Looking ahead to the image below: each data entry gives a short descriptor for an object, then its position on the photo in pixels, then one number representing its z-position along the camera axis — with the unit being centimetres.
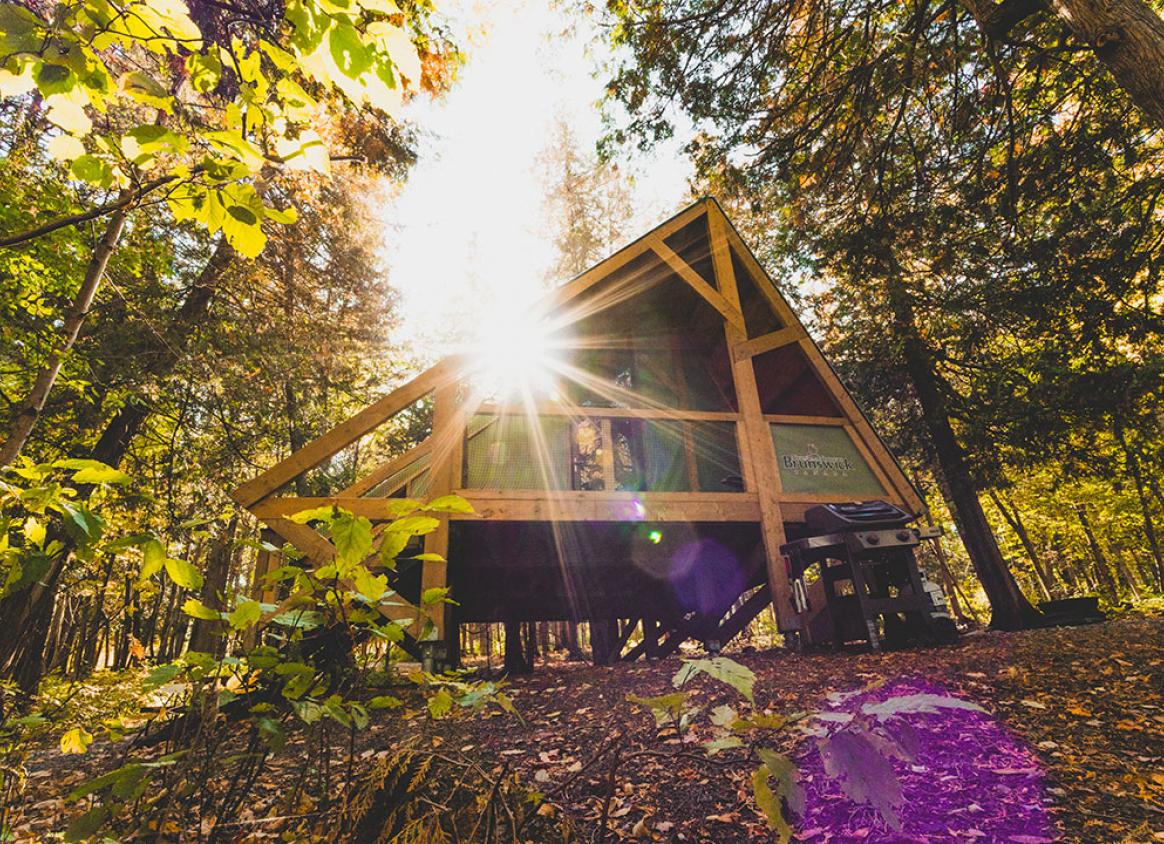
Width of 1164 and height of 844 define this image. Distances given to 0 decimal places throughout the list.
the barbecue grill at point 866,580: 627
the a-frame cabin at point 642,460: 686
